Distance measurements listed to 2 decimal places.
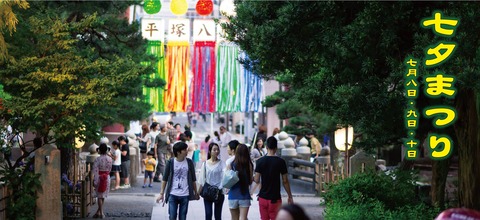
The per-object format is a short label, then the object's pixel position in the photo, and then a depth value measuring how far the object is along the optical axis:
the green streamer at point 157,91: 36.19
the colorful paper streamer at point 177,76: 36.75
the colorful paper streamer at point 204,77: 37.38
